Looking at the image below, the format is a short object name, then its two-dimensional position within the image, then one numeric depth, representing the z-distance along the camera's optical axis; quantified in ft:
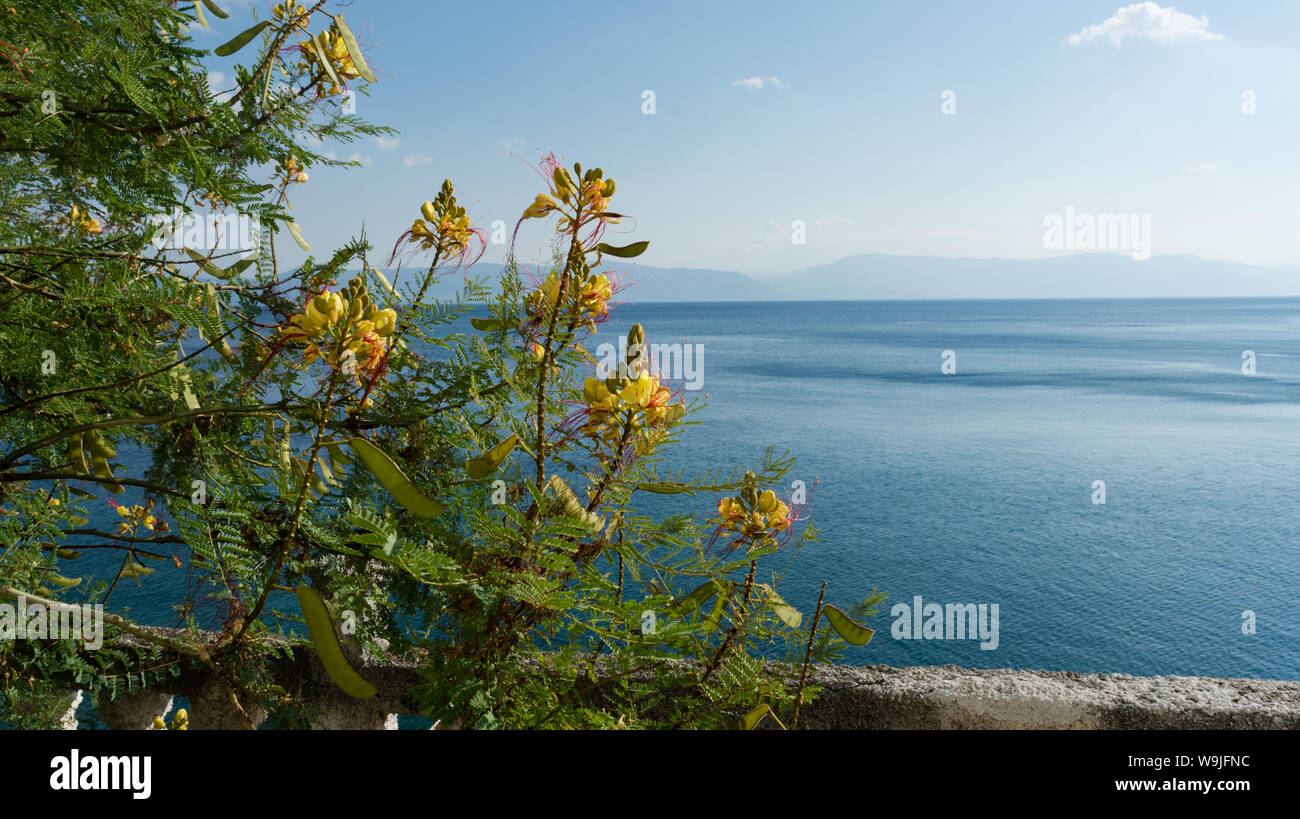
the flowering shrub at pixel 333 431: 3.07
